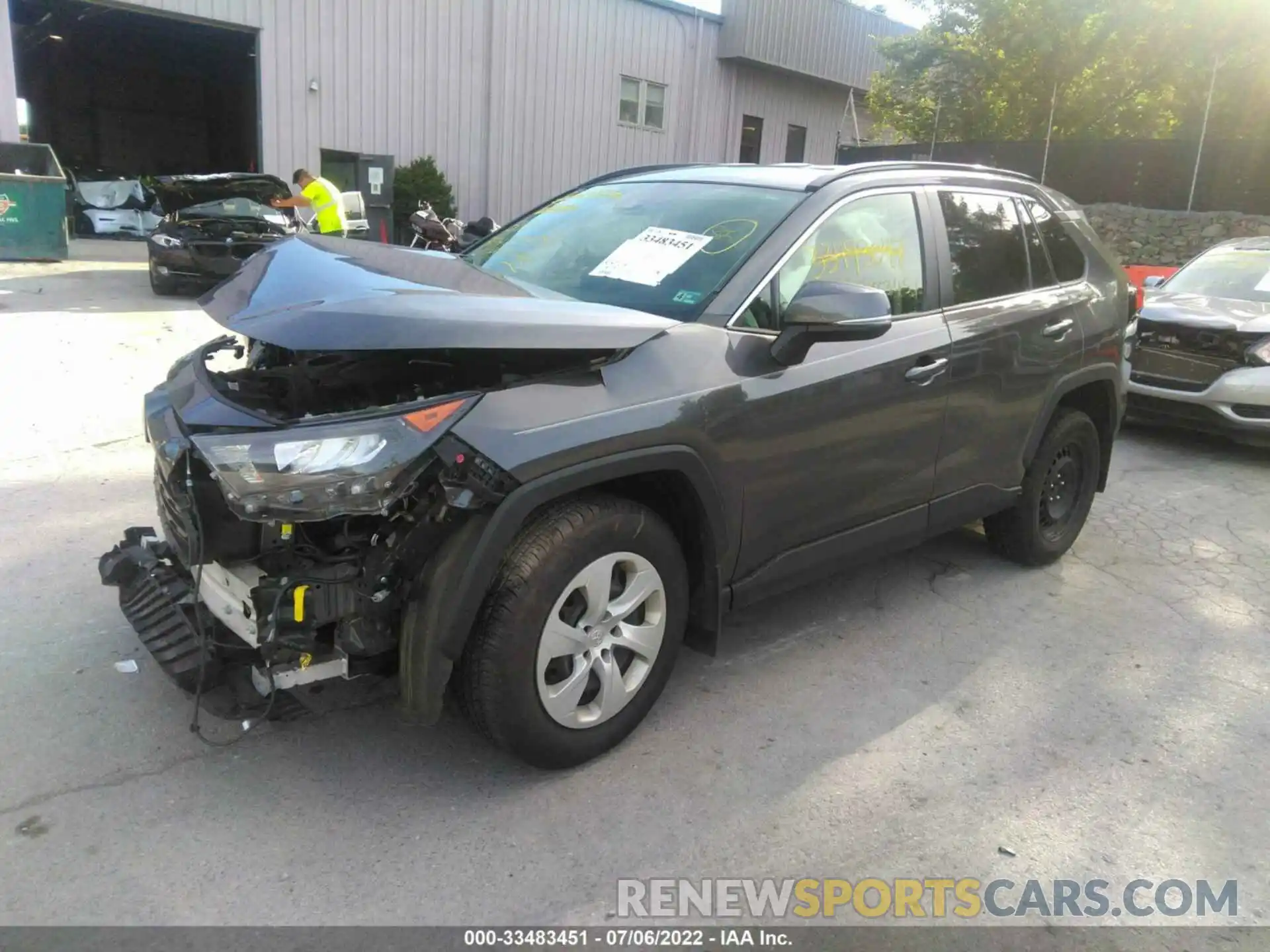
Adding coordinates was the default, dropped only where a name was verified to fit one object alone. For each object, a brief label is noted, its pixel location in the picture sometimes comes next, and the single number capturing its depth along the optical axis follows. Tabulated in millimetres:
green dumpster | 13516
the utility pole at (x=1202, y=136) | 17953
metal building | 17219
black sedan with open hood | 11891
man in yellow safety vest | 12602
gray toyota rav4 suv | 2547
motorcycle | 12438
